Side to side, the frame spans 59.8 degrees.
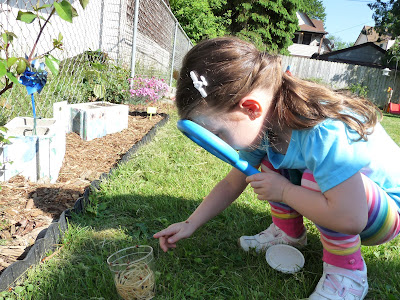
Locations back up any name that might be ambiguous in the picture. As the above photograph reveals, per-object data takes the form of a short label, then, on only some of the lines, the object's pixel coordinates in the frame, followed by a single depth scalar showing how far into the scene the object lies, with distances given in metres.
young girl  1.00
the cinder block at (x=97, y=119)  2.91
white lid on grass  1.31
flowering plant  4.88
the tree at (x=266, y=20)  18.14
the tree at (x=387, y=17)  18.52
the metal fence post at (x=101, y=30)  4.34
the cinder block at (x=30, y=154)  1.83
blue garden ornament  1.80
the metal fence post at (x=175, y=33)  8.56
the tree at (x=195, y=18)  12.32
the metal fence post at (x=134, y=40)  4.66
